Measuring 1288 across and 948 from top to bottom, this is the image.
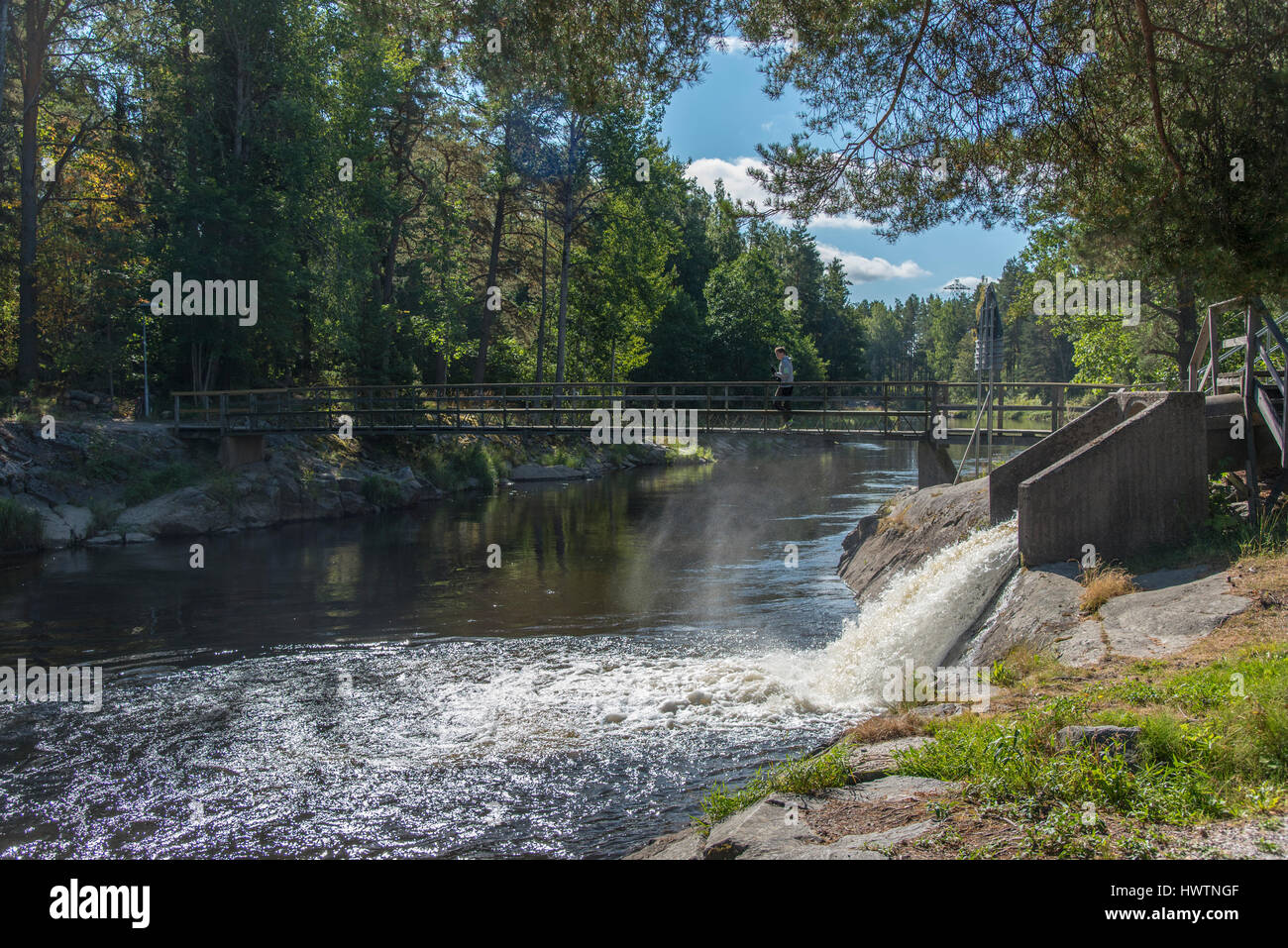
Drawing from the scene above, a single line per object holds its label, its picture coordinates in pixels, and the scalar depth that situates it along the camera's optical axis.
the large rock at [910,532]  15.11
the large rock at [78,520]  23.22
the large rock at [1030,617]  9.94
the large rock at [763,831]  5.71
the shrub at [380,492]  30.72
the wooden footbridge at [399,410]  20.45
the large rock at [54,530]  22.57
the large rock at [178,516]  24.55
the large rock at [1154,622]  8.66
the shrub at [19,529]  21.92
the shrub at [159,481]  25.34
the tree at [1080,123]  8.75
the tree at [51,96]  28.42
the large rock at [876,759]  6.79
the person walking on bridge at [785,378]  21.69
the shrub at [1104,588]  10.02
